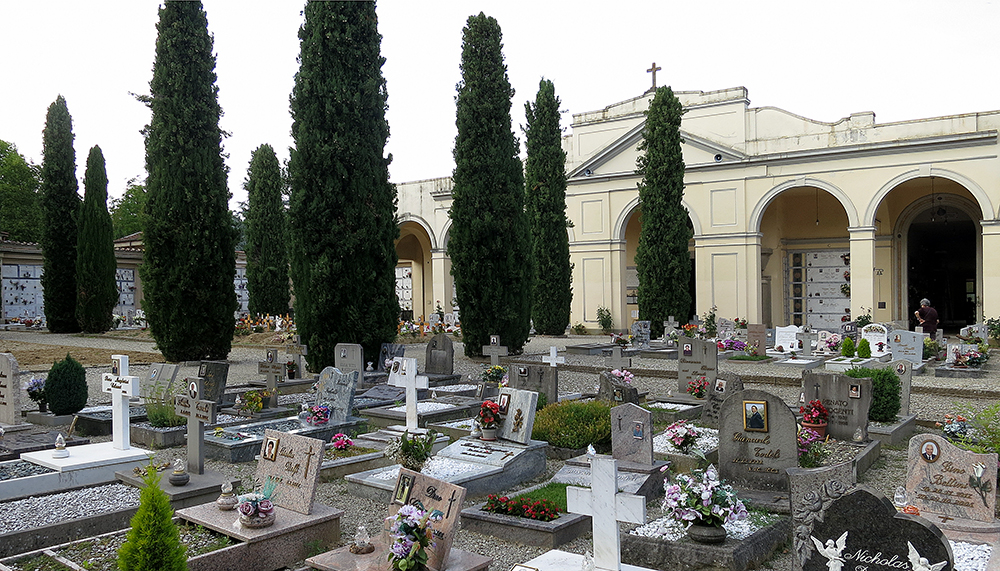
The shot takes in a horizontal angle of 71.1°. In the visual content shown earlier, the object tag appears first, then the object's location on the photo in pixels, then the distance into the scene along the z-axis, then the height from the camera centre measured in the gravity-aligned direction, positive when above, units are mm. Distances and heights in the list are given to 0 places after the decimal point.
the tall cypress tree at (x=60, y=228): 25219 +2464
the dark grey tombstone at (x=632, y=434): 6199 -1340
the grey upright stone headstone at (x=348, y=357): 11508 -1109
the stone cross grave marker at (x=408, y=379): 7864 -1046
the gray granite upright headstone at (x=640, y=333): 18469 -1298
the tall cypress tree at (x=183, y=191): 14664 +2164
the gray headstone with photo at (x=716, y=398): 8516 -1416
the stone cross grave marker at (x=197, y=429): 5719 -1106
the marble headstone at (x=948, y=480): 4445 -1311
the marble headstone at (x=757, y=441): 5586 -1289
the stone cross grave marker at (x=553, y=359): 10781 -1122
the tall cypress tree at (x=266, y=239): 26234 +1998
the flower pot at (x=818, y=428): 7473 -1566
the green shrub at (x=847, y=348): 14617 -1403
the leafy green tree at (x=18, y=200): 36562 +5118
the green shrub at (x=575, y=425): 7422 -1505
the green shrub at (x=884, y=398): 8141 -1372
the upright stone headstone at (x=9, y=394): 8094 -1143
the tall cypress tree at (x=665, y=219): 20172 +1885
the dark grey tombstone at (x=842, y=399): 7434 -1275
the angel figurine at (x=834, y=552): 3213 -1259
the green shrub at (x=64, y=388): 8984 -1196
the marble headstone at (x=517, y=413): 6878 -1259
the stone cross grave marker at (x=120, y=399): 6762 -1026
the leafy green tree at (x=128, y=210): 49156 +6233
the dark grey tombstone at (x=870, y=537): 3074 -1171
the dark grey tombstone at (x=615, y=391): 9055 -1383
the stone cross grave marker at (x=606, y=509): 3615 -1168
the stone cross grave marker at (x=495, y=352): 11859 -1124
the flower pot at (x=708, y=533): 4312 -1547
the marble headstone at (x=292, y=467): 4816 -1252
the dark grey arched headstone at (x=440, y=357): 12797 -1258
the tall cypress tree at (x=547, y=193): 22469 +3023
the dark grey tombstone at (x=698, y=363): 10109 -1172
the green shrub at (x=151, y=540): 3420 -1213
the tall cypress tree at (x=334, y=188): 13156 +1958
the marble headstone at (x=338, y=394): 8648 -1284
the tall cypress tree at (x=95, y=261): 24719 +1215
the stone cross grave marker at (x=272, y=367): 10922 -1262
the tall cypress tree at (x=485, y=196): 16172 +2139
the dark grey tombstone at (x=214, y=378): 9336 -1150
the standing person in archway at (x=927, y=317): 16781 -906
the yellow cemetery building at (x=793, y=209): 19500 +2362
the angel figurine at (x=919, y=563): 3012 -1231
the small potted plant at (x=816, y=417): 7457 -1451
